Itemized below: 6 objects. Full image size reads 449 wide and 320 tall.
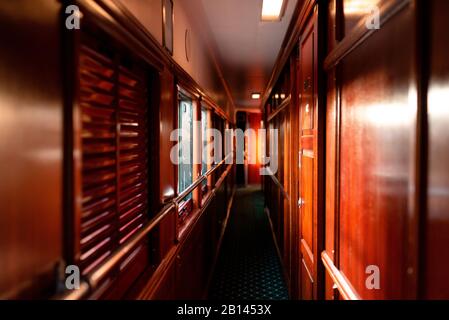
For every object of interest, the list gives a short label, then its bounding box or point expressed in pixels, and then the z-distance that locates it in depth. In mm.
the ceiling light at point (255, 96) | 8377
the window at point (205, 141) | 4087
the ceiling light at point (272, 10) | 2438
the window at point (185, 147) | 2896
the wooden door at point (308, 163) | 1962
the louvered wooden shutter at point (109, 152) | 1066
